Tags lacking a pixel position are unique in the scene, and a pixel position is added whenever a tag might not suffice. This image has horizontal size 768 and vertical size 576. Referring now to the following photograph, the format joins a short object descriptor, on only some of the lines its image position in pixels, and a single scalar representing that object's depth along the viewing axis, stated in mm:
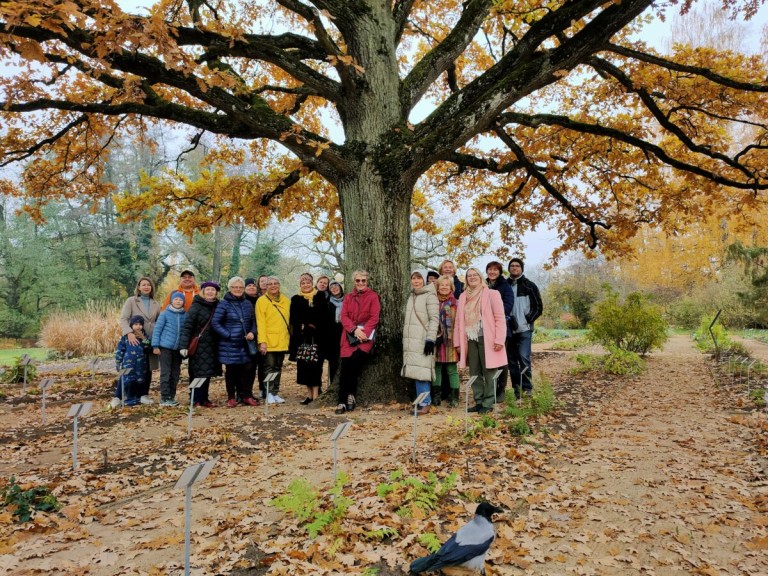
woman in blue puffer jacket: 6828
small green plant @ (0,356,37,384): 10422
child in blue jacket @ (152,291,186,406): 6918
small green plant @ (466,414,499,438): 4844
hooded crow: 2279
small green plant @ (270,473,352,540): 2887
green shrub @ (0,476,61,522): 3316
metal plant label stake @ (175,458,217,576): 2143
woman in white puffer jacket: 6195
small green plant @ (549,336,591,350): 17652
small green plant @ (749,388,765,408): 6656
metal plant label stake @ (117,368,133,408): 6681
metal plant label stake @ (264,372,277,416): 5783
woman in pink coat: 6012
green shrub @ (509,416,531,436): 4977
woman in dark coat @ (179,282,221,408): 6773
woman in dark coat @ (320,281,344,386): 7164
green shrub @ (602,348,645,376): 10445
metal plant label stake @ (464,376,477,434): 4629
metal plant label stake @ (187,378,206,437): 4956
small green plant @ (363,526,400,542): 2830
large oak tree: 5500
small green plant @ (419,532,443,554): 2677
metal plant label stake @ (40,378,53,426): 5160
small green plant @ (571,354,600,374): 10614
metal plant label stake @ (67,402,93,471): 3867
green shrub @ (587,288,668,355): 12180
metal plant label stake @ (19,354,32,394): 8398
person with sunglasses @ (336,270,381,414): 6262
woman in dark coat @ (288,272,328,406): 7027
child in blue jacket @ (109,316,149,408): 7008
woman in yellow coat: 7126
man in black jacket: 6969
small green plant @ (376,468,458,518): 3219
